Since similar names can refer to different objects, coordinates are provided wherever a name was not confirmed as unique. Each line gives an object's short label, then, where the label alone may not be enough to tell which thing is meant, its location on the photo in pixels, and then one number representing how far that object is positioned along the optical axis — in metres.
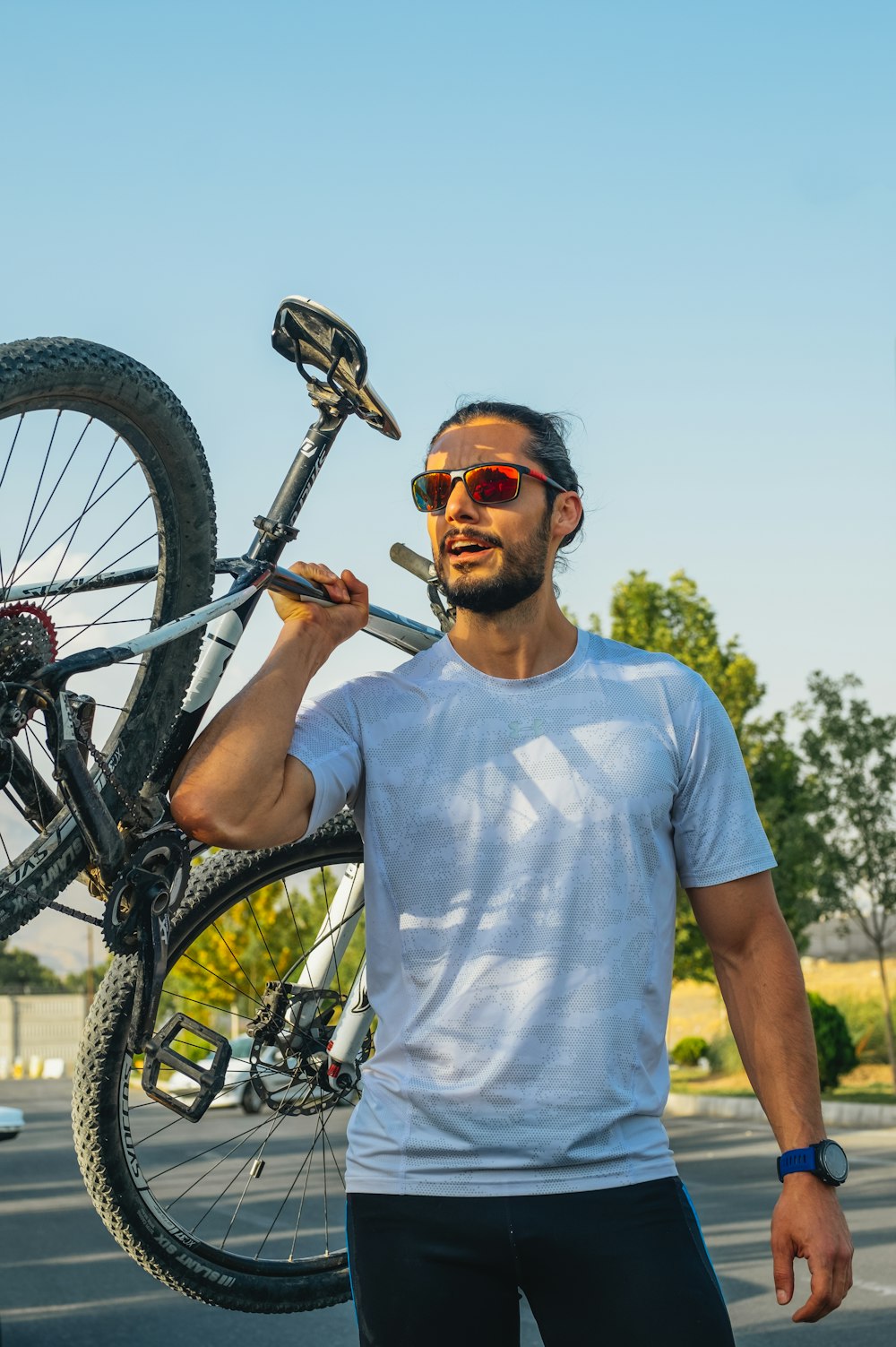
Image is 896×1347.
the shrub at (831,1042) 21.28
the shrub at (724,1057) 28.16
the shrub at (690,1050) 28.30
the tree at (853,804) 21.44
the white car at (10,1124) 8.55
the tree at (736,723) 22.25
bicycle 2.52
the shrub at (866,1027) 26.17
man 2.26
